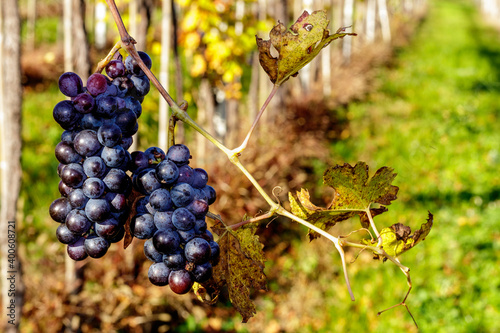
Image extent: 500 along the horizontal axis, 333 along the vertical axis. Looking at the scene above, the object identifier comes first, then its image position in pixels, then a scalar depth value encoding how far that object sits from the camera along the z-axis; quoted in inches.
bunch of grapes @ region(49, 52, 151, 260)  26.8
